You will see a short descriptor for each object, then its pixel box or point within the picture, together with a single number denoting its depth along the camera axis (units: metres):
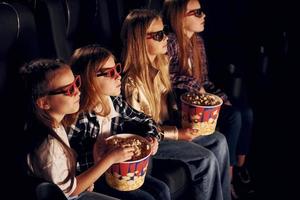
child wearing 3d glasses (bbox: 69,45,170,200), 1.36
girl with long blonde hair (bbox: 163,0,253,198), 1.85
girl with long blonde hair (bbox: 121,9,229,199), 1.56
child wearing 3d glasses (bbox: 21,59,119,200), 1.13
